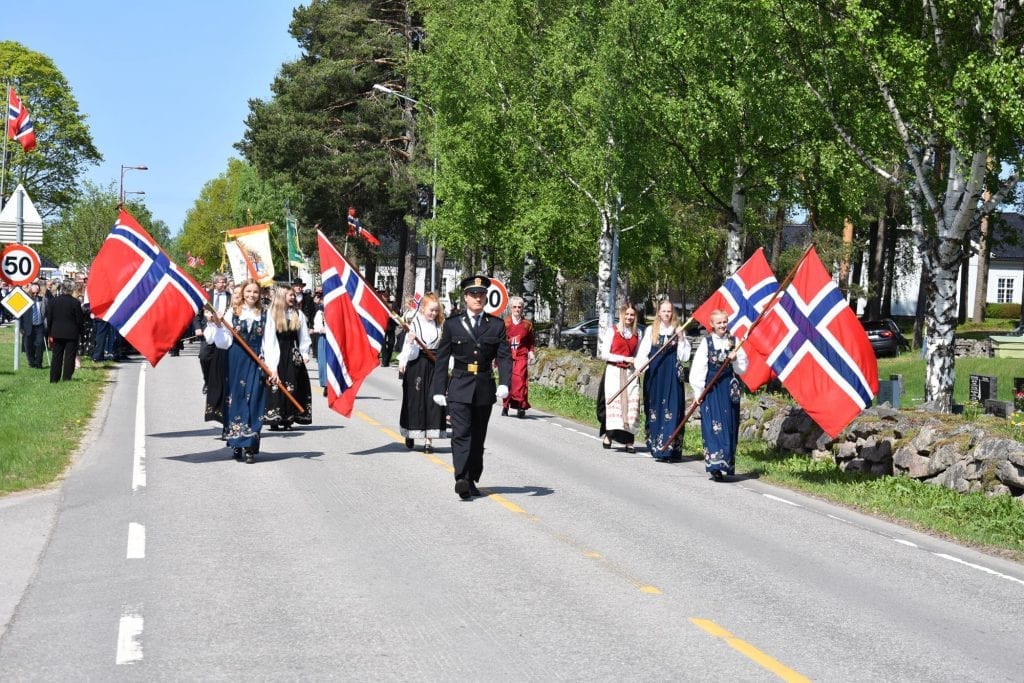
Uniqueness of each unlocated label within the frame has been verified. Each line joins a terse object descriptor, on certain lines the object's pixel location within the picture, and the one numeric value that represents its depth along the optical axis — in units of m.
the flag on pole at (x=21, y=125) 36.53
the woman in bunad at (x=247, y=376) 14.50
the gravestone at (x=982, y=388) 21.62
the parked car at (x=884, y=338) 43.25
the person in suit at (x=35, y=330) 30.78
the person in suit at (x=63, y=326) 25.02
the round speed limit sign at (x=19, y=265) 25.41
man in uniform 12.19
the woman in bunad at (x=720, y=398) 14.41
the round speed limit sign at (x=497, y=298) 26.96
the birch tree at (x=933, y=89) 19.02
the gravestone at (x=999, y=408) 18.52
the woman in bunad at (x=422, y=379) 15.25
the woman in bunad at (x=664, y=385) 16.30
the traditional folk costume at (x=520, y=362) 21.97
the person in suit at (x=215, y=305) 16.53
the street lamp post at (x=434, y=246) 43.59
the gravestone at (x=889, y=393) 18.89
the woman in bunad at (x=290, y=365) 16.44
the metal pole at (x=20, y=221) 27.28
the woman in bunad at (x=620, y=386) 17.34
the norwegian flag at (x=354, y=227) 50.42
